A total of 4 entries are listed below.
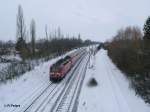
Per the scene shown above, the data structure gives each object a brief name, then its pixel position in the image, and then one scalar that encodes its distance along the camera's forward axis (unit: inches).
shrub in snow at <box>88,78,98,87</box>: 1064.7
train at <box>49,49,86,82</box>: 1117.1
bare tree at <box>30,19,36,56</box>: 2517.7
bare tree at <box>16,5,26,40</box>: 2158.0
